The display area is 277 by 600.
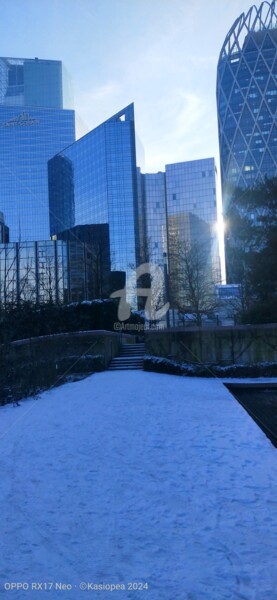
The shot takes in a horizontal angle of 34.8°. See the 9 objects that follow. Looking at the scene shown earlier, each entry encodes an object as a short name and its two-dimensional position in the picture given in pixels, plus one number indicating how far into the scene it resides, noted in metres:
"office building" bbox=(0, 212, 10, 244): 75.30
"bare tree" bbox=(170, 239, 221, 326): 33.16
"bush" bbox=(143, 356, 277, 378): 15.36
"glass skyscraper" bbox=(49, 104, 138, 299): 91.56
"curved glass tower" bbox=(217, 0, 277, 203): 104.00
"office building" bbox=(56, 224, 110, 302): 31.09
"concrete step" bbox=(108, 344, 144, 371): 18.20
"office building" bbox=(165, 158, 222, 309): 109.25
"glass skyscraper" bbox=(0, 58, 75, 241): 106.06
